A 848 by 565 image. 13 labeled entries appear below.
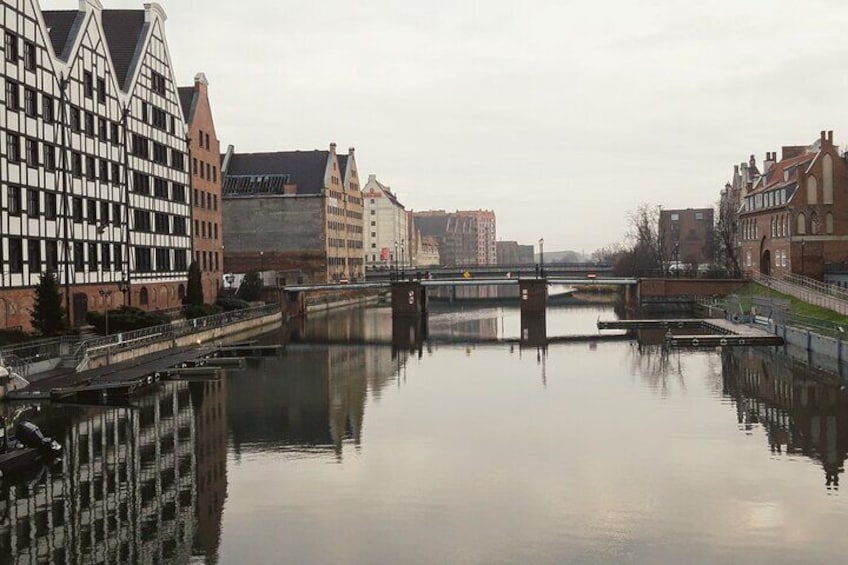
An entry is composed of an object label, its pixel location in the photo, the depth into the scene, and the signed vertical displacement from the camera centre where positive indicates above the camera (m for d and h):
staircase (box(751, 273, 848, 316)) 61.12 -2.17
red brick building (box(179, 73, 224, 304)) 80.19 +8.21
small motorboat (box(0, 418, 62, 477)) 26.50 -5.24
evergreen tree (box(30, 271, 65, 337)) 45.44 -1.59
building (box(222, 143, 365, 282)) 112.81 +7.51
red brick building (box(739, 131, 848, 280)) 78.69 +4.27
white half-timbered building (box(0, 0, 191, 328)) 48.25 +7.41
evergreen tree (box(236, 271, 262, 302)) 86.50 -1.33
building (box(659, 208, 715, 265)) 165.75 +6.50
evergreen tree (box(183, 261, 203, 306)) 69.44 -1.09
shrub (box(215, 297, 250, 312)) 78.94 -2.64
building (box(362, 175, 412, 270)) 193.50 +9.32
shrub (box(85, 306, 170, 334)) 51.69 -2.55
